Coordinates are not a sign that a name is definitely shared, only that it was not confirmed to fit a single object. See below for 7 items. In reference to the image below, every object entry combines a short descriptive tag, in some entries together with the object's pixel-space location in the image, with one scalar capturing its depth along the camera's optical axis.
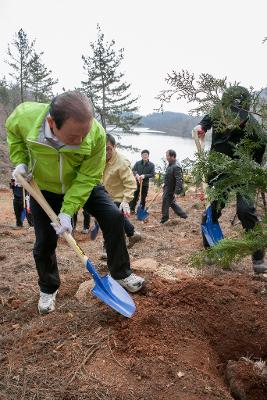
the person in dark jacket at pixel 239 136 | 2.04
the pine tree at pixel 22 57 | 28.94
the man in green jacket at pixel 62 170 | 2.50
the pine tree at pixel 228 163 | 2.05
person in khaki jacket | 5.11
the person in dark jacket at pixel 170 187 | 10.03
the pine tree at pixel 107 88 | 26.33
